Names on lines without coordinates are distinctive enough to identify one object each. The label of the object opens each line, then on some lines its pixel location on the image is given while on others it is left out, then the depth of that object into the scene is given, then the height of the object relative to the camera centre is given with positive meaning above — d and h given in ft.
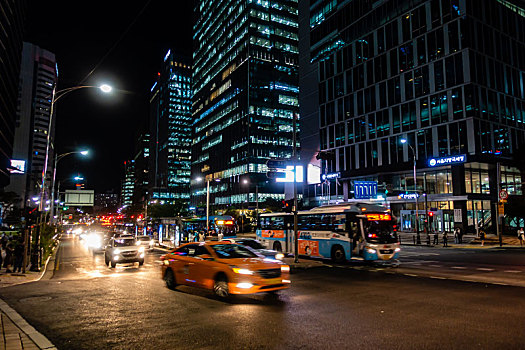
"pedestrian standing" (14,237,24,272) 59.62 -6.82
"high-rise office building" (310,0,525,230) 159.02 +50.16
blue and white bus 64.85 -4.39
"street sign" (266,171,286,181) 79.92 +7.65
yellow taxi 33.22 -5.59
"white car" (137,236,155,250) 108.47 -8.65
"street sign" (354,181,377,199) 133.49 +7.05
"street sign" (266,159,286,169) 78.90 +9.76
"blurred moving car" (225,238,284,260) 58.59 -6.43
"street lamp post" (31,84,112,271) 57.82 -3.97
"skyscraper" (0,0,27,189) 207.62 +89.42
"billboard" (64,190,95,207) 153.17 +5.85
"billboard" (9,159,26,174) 211.00 +27.00
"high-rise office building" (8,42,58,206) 428.97 +134.75
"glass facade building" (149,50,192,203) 605.73 +132.07
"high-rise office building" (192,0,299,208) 322.14 +104.54
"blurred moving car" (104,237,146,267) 66.80 -7.38
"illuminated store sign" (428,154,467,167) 153.28 +20.03
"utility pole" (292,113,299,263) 66.19 +0.29
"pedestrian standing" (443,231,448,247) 113.02 -9.77
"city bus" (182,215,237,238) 155.33 -6.13
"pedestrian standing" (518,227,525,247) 109.90 -8.36
